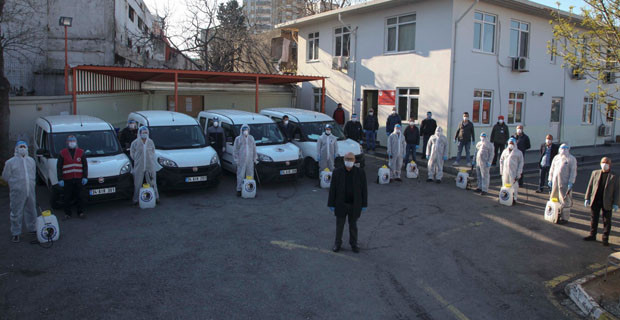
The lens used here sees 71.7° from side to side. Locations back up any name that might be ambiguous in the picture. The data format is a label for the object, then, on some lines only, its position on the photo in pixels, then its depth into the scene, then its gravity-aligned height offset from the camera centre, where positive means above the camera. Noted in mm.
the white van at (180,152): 10320 -799
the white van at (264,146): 11625 -668
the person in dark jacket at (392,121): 16231 +177
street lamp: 13422 +3062
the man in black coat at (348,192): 6934 -1093
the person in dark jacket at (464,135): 14672 -255
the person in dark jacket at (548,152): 11656 -617
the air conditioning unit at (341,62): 20094 +2914
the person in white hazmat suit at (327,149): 12250 -713
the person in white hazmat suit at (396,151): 13184 -779
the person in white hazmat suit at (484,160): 11719 -872
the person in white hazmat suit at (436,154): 12938 -827
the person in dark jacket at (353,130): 16047 -207
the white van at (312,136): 13102 -396
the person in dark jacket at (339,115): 19047 +407
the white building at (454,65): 16172 +2583
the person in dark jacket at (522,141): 12551 -368
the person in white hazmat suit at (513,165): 10898 -916
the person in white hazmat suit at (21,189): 7426 -1275
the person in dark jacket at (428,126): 15484 +13
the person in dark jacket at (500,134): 14234 -196
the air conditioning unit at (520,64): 17500 +2652
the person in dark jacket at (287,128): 13812 -172
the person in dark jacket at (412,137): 13961 -362
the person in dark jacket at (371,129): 17234 -159
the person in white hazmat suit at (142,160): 9680 -923
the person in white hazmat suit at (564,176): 9539 -1021
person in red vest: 8406 -1093
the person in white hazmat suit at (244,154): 10956 -828
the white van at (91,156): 9094 -862
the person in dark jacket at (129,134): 11672 -414
